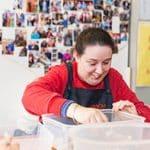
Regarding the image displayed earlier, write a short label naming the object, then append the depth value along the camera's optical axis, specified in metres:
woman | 2.77
